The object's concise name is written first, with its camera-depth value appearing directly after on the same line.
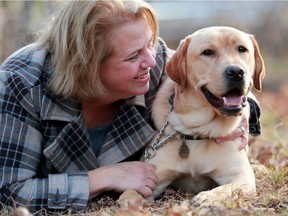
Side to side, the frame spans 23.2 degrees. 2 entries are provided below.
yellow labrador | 4.36
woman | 4.37
